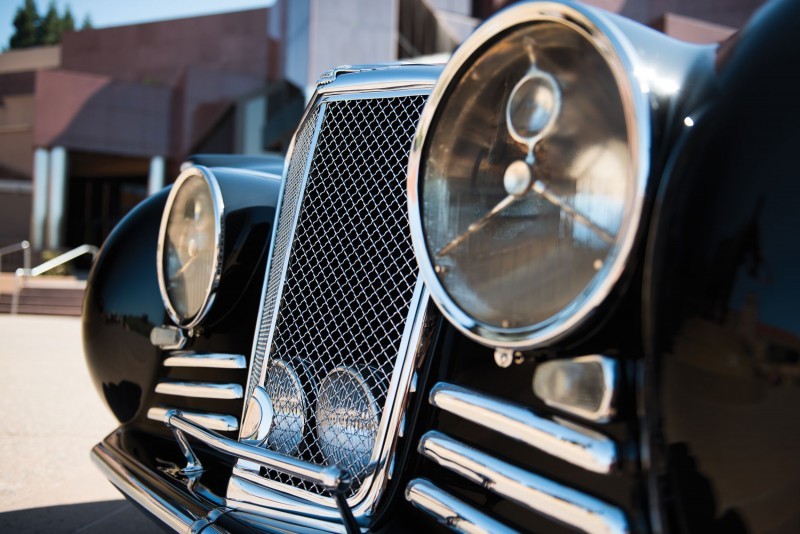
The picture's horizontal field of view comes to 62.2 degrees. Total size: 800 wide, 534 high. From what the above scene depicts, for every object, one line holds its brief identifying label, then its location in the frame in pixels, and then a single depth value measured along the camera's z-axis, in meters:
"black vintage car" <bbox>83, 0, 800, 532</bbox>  0.78
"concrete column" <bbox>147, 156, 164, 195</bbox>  26.47
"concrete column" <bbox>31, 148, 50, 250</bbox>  25.25
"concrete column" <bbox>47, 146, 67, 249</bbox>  25.16
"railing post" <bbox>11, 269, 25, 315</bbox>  13.42
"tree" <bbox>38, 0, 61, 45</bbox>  57.78
